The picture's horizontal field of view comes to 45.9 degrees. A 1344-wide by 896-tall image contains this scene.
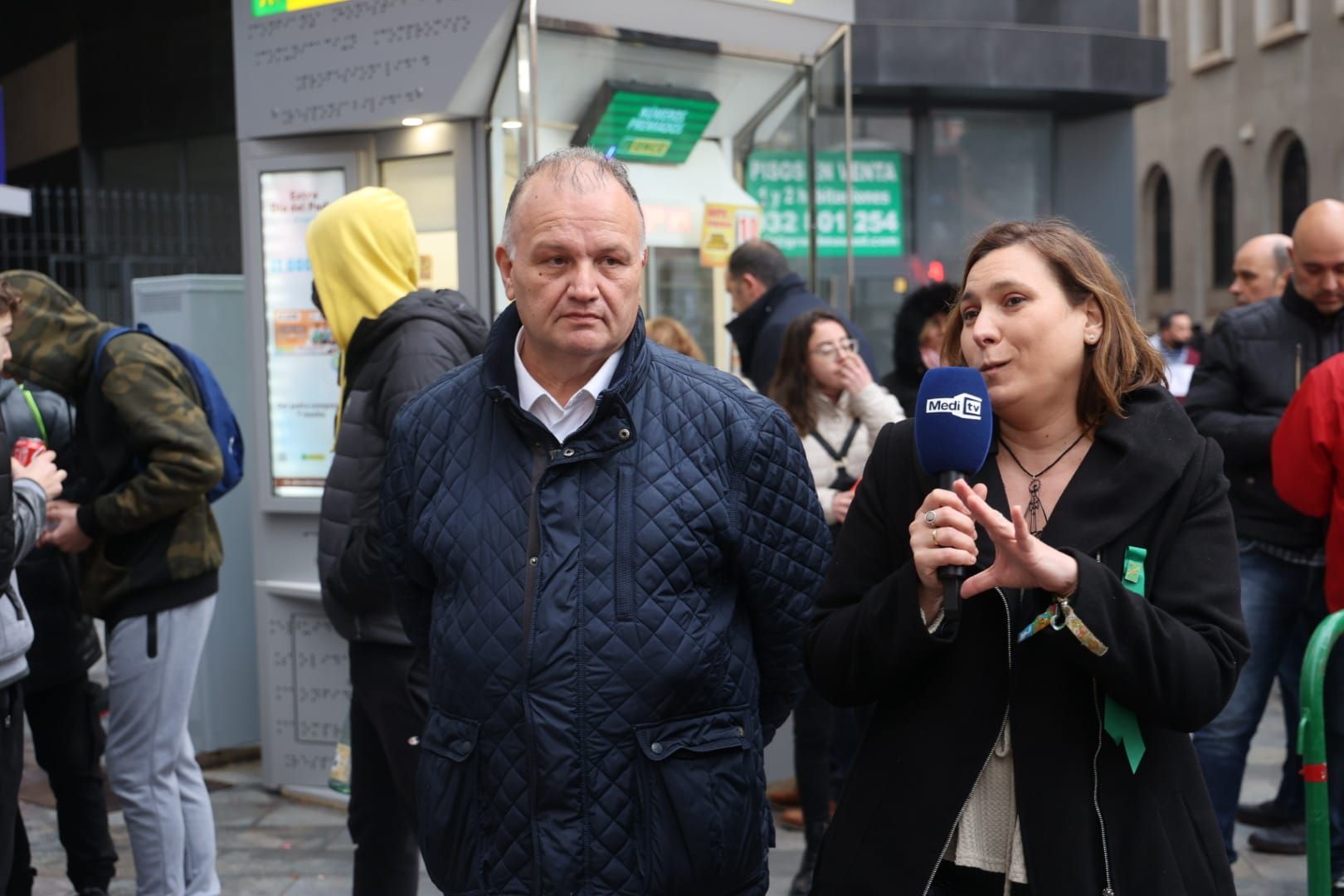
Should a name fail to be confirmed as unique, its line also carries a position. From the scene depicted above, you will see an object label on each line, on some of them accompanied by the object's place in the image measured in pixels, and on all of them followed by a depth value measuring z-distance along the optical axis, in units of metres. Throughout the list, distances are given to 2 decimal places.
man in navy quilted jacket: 2.55
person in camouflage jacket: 4.51
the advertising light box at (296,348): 6.37
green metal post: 3.63
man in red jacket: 4.51
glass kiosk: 5.93
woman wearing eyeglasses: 5.36
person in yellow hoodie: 3.81
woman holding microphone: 2.32
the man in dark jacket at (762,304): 6.56
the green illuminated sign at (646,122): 6.89
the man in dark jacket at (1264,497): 5.04
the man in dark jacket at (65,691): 4.71
